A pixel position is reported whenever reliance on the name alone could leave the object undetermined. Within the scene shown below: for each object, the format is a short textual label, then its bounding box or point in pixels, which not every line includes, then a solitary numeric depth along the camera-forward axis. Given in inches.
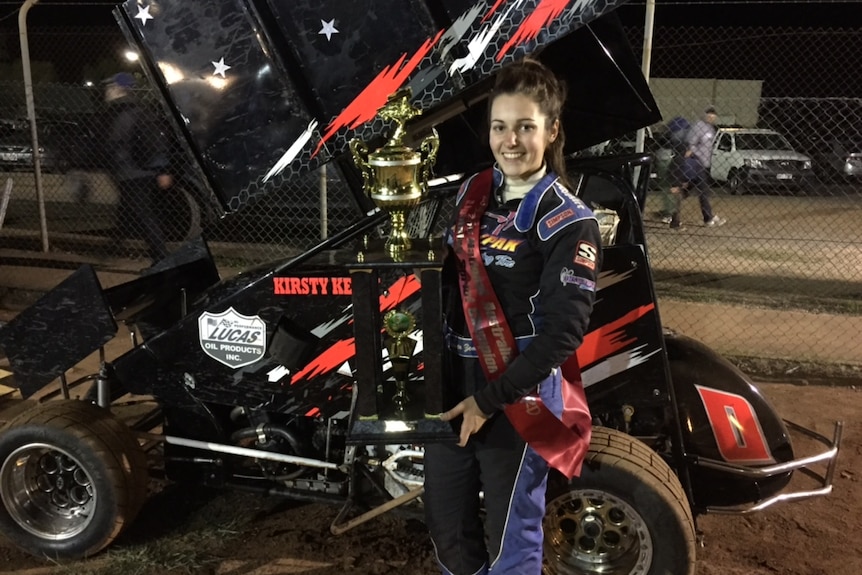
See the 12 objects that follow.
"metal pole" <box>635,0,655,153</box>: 234.4
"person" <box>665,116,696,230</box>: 395.2
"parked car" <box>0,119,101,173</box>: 440.1
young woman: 82.8
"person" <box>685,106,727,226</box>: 393.4
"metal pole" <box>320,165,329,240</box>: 269.8
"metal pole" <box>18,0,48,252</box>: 304.2
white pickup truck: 552.7
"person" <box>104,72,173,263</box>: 281.0
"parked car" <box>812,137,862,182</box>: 597.1
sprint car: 110.9
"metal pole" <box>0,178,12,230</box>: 307.7
